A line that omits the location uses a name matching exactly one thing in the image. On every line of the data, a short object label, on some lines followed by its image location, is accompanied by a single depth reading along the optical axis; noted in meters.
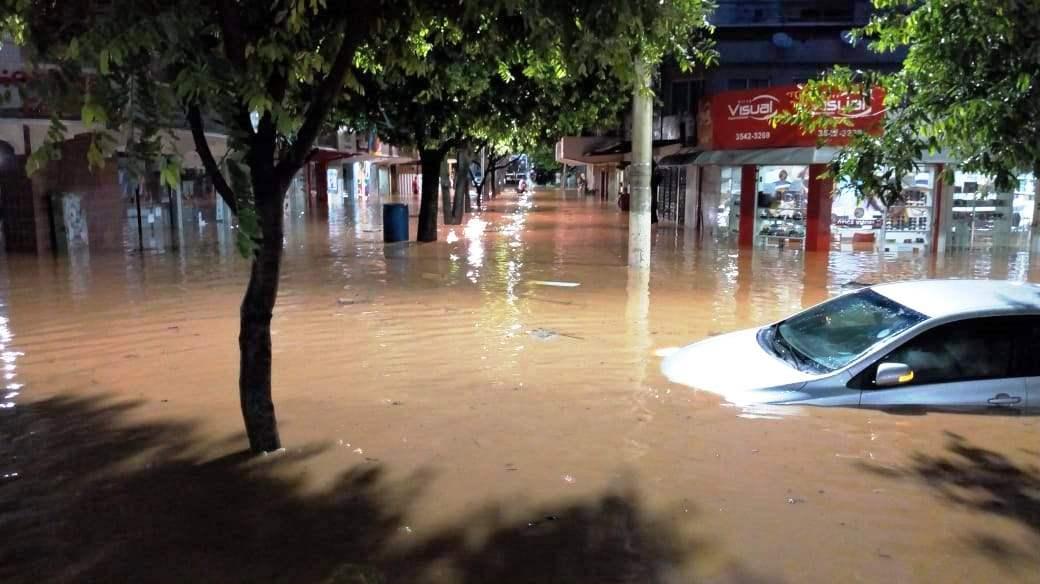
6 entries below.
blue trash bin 21.11
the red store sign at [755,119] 19.20
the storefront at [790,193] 19.83
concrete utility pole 15.24
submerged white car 6.21
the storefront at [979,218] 20.52
